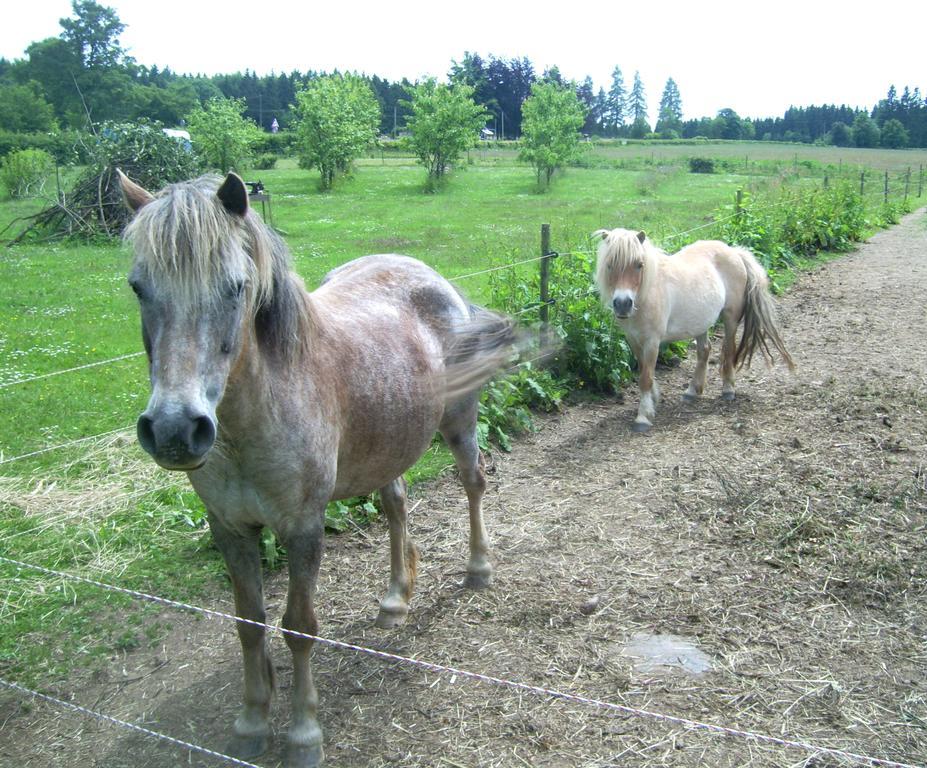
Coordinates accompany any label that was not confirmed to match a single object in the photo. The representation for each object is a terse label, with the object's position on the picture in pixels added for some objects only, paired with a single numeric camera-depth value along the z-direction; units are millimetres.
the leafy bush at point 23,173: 24062
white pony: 6297
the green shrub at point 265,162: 39562
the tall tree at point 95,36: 50969
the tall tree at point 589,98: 91375
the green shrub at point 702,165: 44469
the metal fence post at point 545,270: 7430
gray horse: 2100
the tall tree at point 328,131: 29797
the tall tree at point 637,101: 125062
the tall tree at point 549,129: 32031
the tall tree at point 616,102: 117000
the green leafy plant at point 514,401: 6207
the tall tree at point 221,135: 27078
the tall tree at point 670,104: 113212
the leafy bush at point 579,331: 7340
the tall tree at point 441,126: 31047
